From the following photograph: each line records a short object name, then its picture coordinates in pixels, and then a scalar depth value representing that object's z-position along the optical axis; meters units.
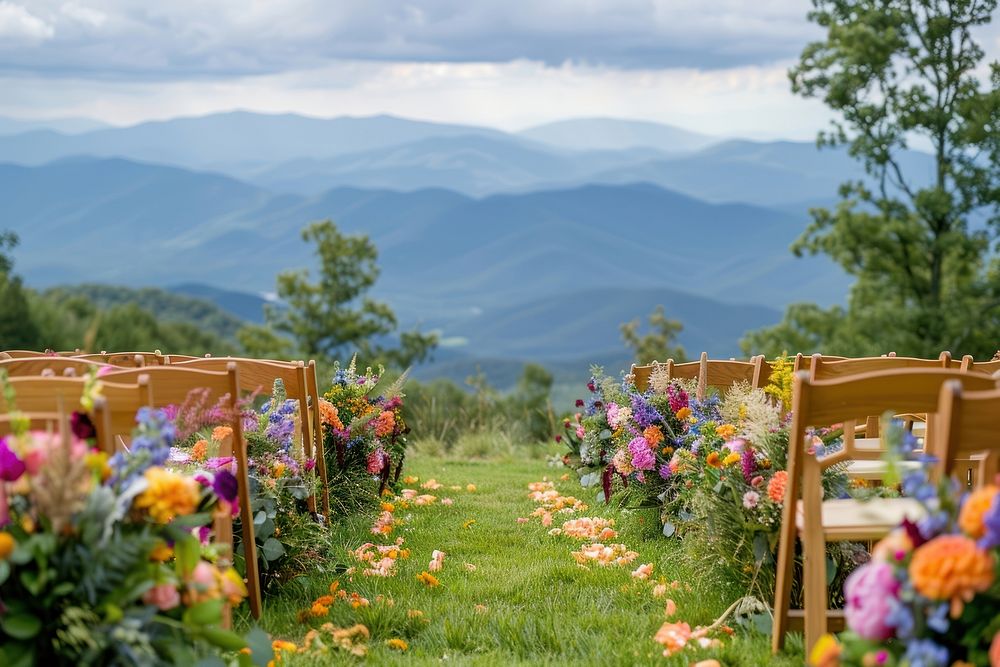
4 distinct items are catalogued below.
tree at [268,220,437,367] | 41.47
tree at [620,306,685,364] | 34.12
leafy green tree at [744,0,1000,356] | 25.73
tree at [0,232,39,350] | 25.94
